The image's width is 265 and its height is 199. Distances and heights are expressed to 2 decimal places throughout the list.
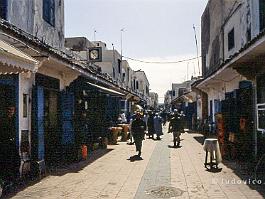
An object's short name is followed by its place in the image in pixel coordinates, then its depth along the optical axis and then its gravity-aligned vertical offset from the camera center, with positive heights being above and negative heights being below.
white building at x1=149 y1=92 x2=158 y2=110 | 122.82 +6.34
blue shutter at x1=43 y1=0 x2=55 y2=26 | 16.25 +4.66
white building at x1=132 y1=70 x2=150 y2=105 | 73.16 +6.73
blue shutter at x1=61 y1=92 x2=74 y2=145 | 14.07 -0.09
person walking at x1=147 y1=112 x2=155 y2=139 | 24.38 -0.72
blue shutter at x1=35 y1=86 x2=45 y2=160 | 11.07 -0.14
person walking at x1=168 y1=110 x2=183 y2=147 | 18.09 -0.49
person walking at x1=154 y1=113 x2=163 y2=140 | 23.89 -0.71
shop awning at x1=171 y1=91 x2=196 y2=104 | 35.12 +1.63
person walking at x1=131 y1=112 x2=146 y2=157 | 14.69 -0.67
